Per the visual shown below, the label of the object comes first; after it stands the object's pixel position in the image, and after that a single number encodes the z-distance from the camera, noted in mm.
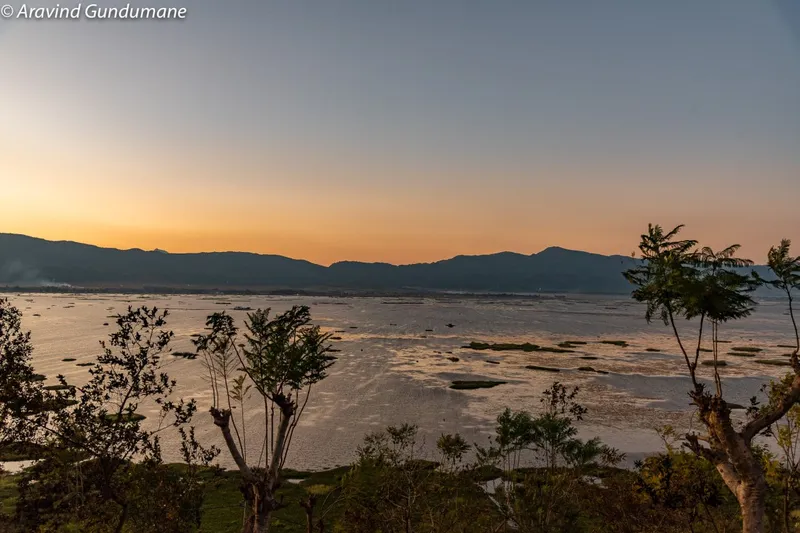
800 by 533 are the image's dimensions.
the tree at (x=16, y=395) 17641
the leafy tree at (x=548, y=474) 25906
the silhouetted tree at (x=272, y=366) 14828
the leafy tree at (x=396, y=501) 21969
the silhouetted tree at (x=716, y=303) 16219
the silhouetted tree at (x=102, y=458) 19953
